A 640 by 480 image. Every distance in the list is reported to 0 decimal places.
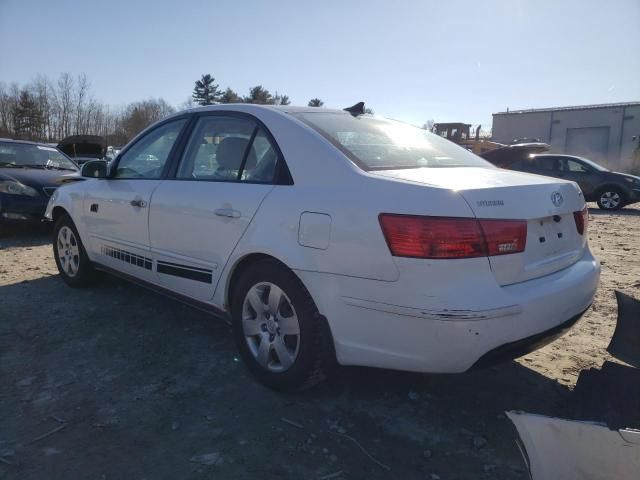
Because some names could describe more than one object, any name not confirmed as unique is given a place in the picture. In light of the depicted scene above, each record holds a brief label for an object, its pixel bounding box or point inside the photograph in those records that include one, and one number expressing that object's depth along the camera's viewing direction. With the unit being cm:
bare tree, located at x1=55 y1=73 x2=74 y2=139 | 5403
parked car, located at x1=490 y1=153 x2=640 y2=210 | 1301
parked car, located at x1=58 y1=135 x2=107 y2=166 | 1525
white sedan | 212
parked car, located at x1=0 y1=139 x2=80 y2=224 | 718
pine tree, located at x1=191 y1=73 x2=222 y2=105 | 6212
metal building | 4238
